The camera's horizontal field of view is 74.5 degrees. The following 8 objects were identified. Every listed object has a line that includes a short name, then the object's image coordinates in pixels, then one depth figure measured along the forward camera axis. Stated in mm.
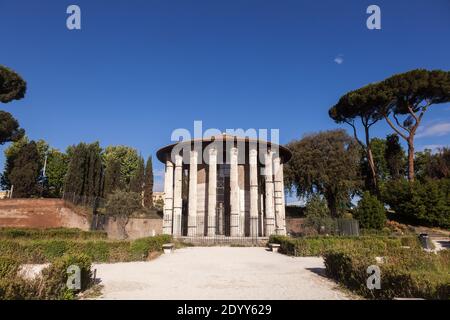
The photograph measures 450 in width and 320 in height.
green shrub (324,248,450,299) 5855
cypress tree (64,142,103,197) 38406
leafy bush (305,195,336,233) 26406
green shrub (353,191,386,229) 27453
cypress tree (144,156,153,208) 48625
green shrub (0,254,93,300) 5219
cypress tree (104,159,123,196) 43284
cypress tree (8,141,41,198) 35719
